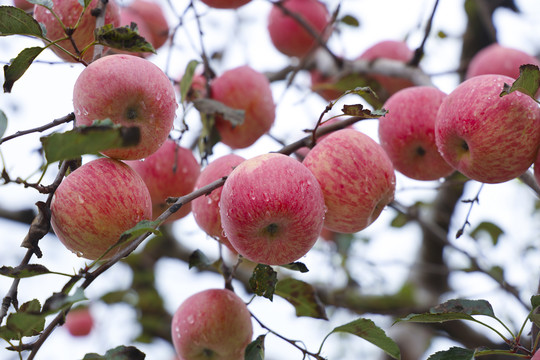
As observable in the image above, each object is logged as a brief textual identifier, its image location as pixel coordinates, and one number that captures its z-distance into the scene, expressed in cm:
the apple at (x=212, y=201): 173
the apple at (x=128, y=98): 165
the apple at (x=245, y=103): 191
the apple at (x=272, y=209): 163
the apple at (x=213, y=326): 175
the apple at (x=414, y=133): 176
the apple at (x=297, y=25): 228
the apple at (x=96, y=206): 164
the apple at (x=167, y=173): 180
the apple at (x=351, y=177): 168
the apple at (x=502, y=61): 202
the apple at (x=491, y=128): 166
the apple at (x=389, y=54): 209
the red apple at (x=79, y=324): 313
